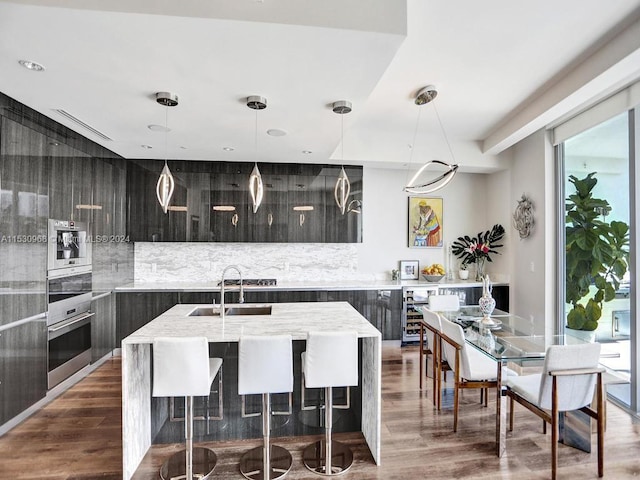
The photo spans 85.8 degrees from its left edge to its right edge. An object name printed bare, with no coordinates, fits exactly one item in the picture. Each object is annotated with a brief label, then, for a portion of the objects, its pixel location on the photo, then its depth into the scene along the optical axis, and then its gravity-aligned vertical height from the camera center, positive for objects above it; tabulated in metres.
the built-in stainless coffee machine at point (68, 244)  3.23 -0.02
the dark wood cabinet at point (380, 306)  4.79 -0.90
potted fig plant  3.35 -0.12
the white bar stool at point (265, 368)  2.12 -0.78
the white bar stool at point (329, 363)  2.16 -0.77
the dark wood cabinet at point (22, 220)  2.67 +0.18
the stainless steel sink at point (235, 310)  3.03 -0.61
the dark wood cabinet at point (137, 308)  4.46 -0.85
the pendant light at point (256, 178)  2.64 +0.50
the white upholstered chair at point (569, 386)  2.14 -0.93
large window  3.23 +0.02
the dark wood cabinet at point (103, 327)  4.02 -1.03
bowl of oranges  5.23 -0.47
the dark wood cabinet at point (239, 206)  4.75 +0.52
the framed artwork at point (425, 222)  5.56 +0.33
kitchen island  2.17 -0.75
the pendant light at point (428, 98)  3.20 +1.47
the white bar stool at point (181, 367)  2.03 -0.74
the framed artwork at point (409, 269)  5.49 -0.43
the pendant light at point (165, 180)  2.54 +0.46
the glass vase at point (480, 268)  5.38 -0.42
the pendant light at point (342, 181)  2.72 +0.51
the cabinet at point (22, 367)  2.67 -1.04
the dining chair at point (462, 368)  2.68 -1.02
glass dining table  2.40 -0.77
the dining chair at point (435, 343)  3.08 -0.94
